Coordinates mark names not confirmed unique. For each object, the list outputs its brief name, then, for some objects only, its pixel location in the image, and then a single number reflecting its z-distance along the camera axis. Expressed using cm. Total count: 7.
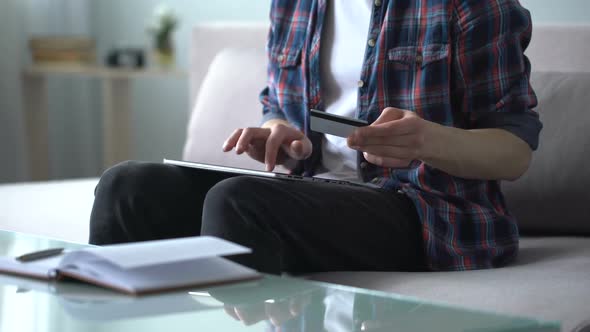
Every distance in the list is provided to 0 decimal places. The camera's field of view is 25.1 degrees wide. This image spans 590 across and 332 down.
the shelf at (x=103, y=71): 425
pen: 158
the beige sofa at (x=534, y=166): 174
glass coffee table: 139
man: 178
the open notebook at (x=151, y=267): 145
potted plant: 441
